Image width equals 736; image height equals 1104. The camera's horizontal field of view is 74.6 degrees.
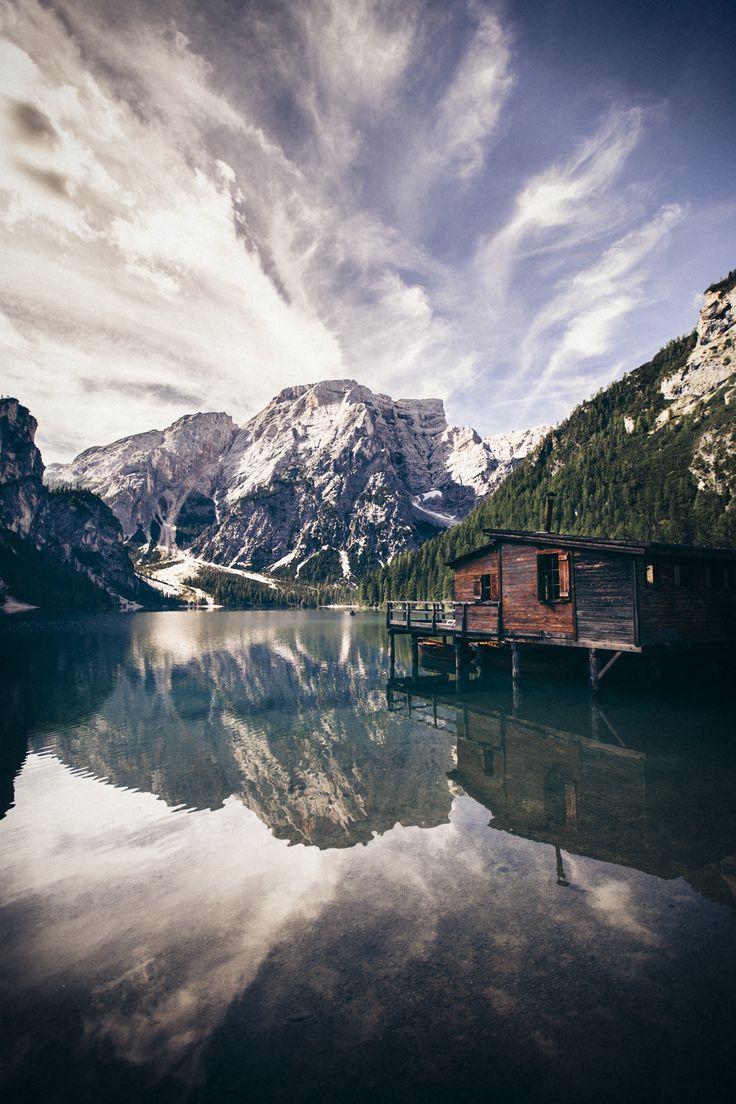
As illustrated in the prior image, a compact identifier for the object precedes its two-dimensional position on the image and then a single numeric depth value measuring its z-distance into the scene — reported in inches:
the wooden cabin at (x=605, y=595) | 1027.9
